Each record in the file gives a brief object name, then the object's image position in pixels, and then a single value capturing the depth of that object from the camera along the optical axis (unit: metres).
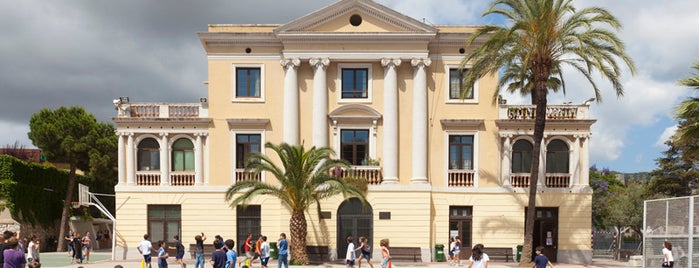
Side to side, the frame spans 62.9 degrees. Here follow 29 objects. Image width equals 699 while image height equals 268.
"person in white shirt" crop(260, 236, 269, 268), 21.92
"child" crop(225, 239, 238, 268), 14.91
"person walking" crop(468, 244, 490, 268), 14.12
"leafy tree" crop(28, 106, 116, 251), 36.19
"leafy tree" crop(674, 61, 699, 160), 17.81
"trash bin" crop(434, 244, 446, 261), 29.25
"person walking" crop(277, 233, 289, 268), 22.19
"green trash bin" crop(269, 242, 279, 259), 29.23
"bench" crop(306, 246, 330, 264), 29.22
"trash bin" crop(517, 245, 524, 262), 29.09
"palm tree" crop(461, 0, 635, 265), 23.98
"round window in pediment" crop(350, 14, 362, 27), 29.93
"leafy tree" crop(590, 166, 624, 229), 53.94
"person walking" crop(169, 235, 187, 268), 21.73
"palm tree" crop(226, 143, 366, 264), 25.61
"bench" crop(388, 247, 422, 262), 29.11
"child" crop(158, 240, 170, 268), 18.95
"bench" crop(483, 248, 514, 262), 29.45
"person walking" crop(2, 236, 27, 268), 12.35
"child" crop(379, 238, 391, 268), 19.84
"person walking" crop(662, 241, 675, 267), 16.67
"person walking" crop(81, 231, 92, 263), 28.69
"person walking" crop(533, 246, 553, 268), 16.42
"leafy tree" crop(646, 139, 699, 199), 42.84
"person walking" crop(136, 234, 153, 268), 20.55
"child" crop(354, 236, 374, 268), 21.80
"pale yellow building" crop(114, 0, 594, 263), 29.53
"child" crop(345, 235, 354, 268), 22.03
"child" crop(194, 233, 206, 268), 21.34
